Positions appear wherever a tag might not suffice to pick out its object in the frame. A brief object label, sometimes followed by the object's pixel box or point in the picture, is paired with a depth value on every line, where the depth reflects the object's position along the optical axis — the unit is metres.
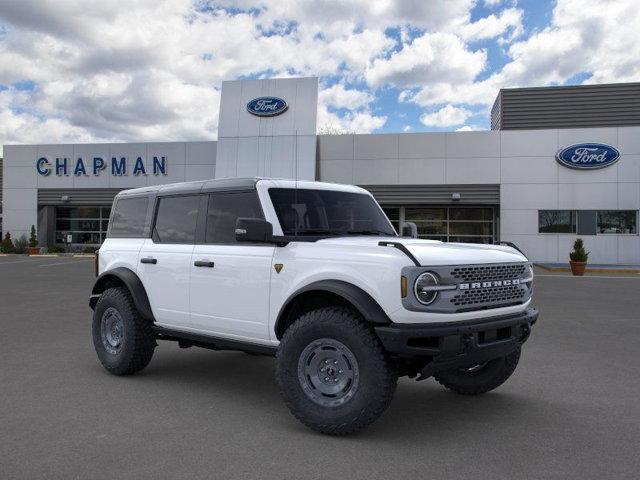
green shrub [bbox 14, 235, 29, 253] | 34.12
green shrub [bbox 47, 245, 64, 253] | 34.73
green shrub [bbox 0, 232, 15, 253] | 33.97
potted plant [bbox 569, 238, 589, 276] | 22.12
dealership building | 27.69
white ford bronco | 4.24
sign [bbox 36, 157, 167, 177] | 32.88
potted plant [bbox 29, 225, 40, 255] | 33.59
